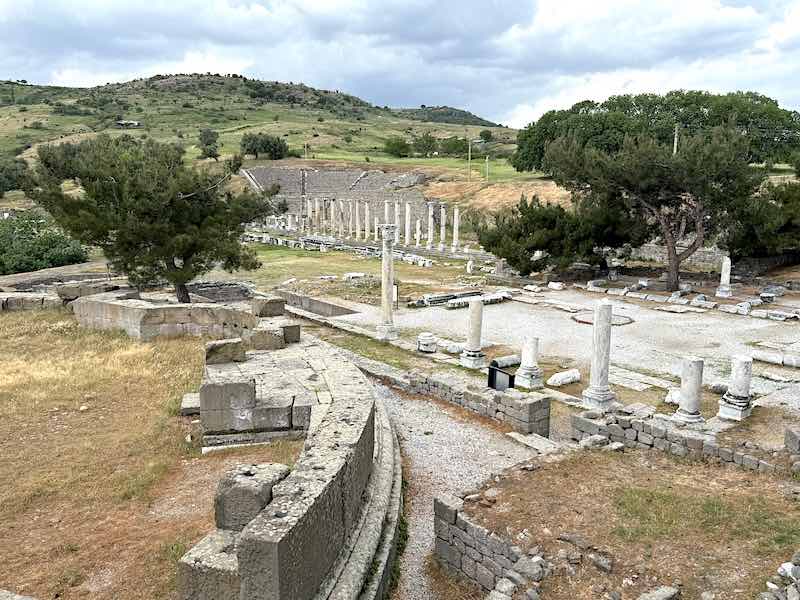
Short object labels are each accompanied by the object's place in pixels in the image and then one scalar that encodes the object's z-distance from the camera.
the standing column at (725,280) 24.78
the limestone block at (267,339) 12.04
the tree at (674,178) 24.42
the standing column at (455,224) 40.06
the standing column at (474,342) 15.48
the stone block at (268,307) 13.67
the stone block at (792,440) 8.85
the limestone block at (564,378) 14.14
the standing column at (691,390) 11.16
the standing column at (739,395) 11.59
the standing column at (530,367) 13.89
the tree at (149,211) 18.30
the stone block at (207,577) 4.89
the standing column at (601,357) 12.46
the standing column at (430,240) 42.23
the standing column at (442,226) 40.78
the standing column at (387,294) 18.12
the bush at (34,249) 33.91
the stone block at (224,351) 10.88
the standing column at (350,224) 50.91
